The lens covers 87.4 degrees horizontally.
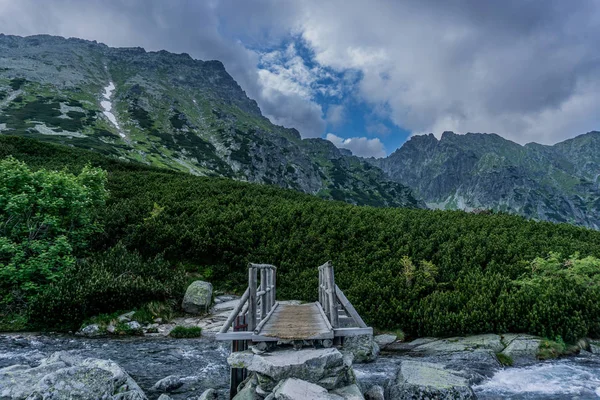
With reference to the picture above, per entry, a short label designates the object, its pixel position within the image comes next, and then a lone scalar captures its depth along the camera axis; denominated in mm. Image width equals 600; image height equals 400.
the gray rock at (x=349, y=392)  6324
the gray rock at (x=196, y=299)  14445
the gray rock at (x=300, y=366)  6594
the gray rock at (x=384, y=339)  12430
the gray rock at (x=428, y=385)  7375
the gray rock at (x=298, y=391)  5827
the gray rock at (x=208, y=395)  7629
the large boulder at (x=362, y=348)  10961
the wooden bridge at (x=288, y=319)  7230
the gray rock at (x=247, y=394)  6895
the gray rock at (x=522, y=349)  10812
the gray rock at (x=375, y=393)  7812
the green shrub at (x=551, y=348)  10969
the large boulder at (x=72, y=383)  6602
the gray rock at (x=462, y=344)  11422
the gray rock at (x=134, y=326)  12531
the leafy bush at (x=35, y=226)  13148
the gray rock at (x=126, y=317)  12904
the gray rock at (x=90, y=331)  12195
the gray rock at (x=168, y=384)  8375
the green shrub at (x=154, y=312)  13187
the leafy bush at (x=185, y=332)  12461
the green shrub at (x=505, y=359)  10531
